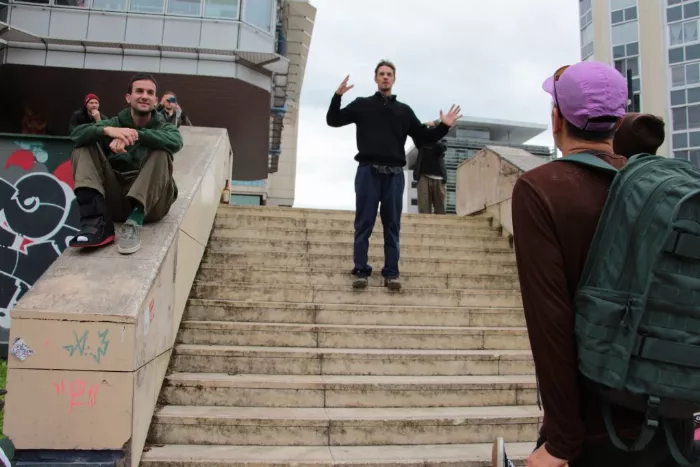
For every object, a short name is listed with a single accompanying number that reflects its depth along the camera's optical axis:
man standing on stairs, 5.37
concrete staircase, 3.46
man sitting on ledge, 3.59
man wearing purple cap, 1.33
